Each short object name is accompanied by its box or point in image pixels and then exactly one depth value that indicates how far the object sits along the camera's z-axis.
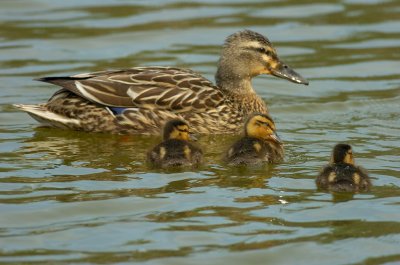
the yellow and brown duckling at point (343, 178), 16.11
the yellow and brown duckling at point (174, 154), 17.53
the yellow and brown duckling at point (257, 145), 17.66
